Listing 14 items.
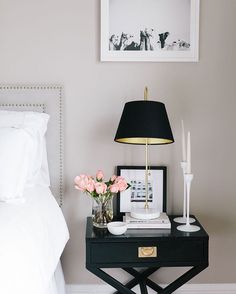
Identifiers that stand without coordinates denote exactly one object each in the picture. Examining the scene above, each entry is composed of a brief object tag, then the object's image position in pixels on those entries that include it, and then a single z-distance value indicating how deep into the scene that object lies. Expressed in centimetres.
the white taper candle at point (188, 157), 228
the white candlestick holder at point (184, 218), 237
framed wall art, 247
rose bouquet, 223
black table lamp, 211
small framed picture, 252
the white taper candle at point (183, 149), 239
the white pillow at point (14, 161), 193
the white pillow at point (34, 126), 221
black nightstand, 212
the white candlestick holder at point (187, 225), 223
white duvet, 133
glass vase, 227
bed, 141
